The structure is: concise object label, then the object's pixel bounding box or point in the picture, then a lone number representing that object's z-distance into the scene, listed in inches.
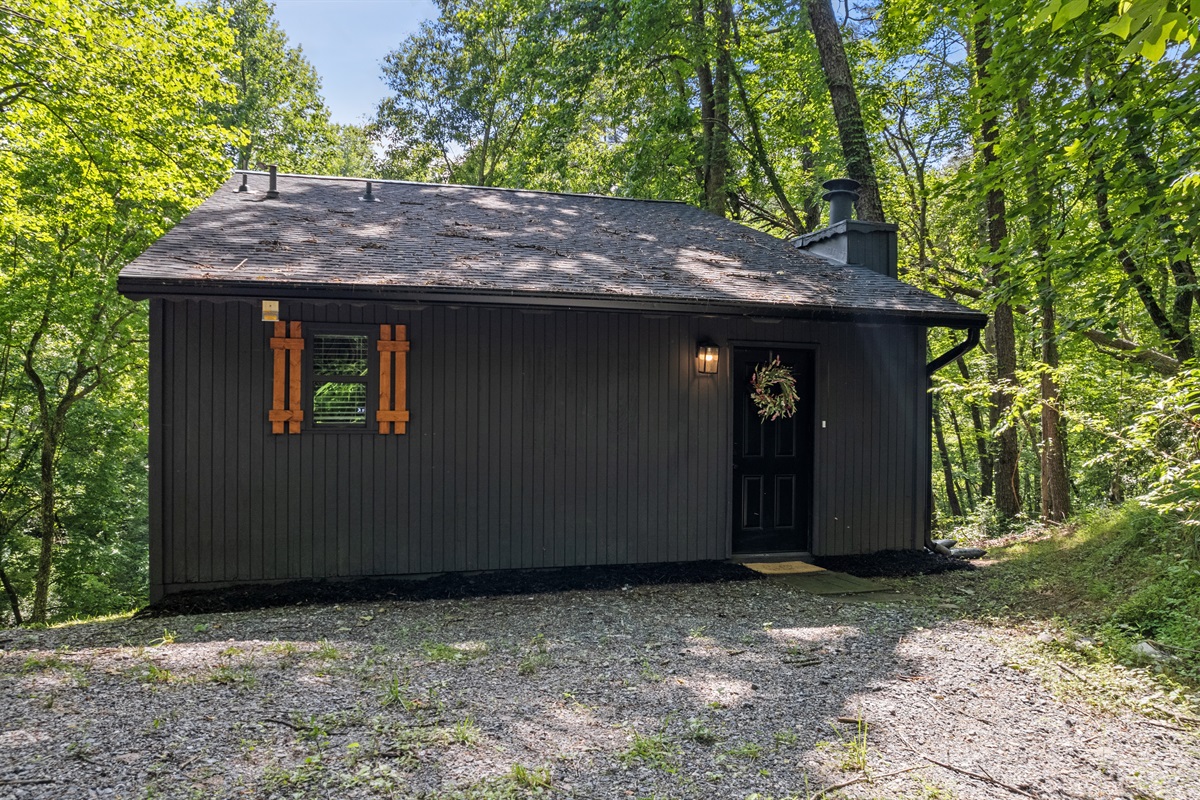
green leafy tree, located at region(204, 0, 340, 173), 661.9
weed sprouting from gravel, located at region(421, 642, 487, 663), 147.9
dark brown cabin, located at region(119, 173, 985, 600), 202.4
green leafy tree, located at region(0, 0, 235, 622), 331.3
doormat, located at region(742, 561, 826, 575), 242.4
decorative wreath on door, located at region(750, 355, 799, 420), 255.0
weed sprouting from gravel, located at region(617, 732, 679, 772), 103.7
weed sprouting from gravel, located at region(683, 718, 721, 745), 112.6
